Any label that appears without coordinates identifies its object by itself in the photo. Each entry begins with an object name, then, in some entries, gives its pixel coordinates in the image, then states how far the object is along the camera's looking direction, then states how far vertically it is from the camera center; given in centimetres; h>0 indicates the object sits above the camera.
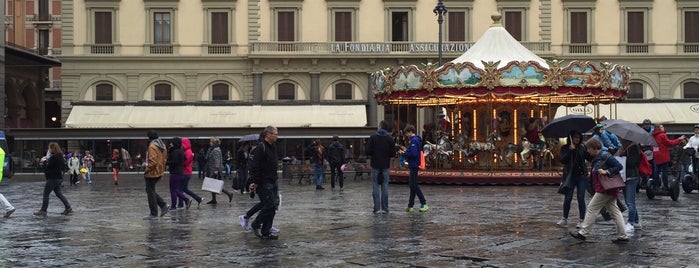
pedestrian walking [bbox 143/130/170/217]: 1477 -54
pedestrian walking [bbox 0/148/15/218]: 1509 -118
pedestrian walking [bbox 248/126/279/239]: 1148 -61
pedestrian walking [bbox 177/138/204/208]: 1680 -60
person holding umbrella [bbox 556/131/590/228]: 1257 -47
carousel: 2516 +117
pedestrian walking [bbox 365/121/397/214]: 1477 -30
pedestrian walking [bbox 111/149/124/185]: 2889 -103
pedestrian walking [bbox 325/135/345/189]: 2389 -61
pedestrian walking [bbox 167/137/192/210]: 1588 -59
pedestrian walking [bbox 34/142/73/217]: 1555 -59
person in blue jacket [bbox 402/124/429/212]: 1516 -50
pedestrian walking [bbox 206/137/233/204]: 2119 -52
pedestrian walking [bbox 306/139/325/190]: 2403 -76
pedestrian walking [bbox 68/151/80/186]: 2887 -105
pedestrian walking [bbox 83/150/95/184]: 3017 -98
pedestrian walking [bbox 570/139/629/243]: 1096 -80
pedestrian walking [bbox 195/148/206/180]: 3269 -99
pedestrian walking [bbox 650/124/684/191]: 1839 -36
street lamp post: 3059 +440
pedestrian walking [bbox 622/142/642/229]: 1236 -55
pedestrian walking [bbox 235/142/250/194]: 2264 -73
